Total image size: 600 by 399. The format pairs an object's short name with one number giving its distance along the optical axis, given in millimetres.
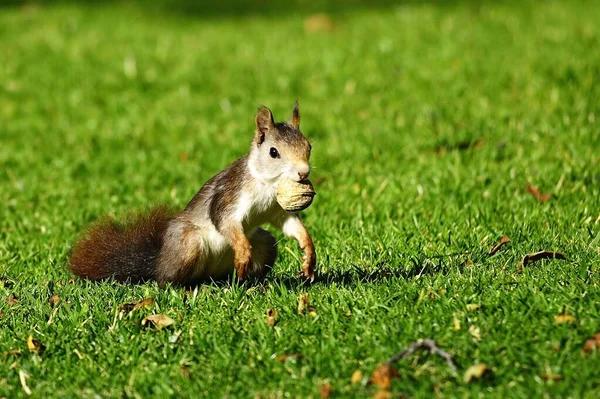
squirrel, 8430
